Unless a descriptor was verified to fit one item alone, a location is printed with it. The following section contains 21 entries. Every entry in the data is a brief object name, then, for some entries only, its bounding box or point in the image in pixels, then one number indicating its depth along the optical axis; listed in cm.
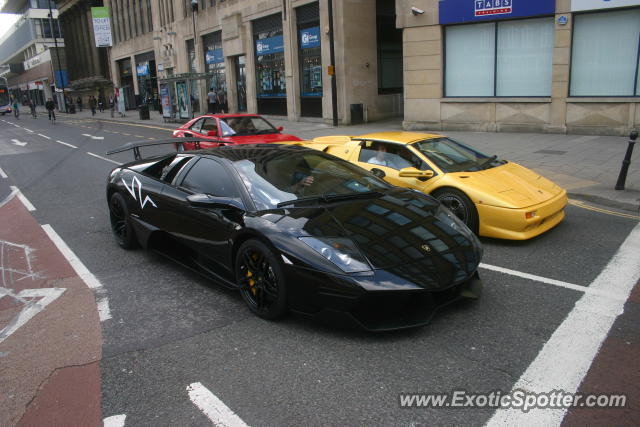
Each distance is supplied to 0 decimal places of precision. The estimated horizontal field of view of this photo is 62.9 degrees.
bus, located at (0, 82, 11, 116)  6237
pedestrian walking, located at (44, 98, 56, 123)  4078
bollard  881
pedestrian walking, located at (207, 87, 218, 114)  2894
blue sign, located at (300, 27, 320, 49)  2472
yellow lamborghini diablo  621
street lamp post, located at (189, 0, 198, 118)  3453
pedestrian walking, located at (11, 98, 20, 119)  5108
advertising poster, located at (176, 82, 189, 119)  2980
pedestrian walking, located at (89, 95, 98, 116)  4734
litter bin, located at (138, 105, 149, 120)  3588
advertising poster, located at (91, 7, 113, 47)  4388
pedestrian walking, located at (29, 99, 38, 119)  5109
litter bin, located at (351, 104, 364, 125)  2355
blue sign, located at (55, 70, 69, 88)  6831
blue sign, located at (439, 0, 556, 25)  1608
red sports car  1303
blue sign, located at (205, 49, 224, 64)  3395
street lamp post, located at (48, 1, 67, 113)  5625
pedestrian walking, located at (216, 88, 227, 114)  2952
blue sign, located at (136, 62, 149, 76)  4653
